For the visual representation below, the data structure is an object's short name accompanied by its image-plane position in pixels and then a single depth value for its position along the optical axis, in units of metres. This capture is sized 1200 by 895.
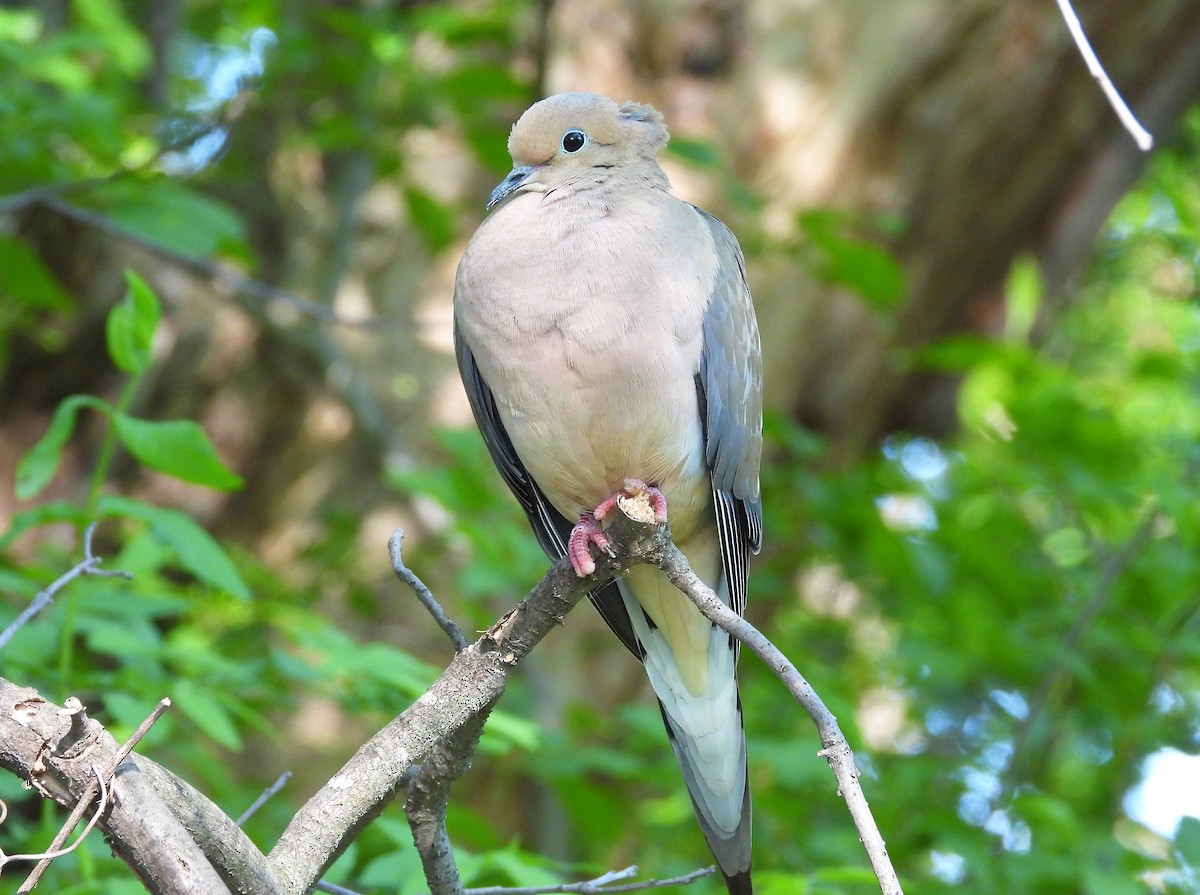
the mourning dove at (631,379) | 4.91
